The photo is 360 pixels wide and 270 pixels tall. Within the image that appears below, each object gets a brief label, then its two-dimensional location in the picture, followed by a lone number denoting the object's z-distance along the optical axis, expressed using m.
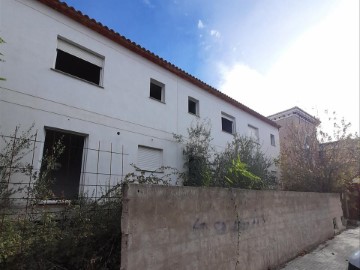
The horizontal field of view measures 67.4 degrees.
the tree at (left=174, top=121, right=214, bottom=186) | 10.71
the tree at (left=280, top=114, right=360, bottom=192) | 14.38
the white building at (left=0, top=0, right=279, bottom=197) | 7.34
